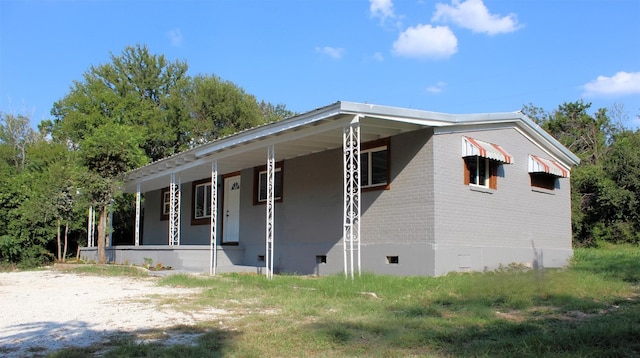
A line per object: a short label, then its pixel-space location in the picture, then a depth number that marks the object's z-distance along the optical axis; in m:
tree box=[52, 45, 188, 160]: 30.75
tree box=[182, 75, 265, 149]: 34.62
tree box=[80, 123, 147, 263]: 16.88
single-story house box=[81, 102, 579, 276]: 11.71
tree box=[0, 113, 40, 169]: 39.84
